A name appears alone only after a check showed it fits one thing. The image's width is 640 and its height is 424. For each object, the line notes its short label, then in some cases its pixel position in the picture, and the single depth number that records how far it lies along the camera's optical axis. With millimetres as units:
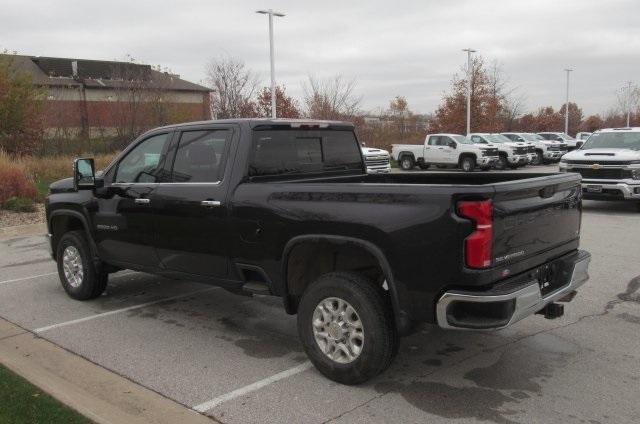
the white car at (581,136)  39719
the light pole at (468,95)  38781
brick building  26906
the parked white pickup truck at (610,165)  12219
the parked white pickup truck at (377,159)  20984
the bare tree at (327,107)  33750
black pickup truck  3650
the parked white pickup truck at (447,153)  26703
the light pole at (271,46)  24000
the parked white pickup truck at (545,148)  31859
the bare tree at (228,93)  32531
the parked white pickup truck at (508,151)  27922
